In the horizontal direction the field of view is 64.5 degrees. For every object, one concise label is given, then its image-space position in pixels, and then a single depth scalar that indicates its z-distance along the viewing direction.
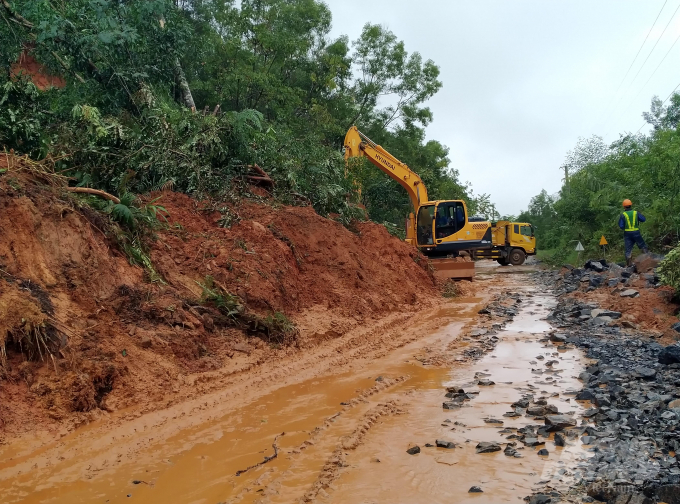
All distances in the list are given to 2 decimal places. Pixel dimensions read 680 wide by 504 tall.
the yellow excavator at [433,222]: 19.75
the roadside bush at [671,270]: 10.19
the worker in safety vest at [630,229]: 14.89
